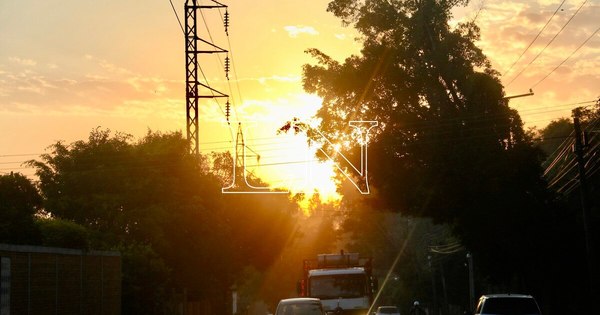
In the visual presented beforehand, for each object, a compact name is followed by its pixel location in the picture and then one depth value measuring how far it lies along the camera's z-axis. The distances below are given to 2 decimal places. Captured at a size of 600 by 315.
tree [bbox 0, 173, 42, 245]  27.83
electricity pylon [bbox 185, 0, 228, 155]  50.38
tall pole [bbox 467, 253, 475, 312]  62.16
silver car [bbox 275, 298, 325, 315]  29.44
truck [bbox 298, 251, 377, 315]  39.53
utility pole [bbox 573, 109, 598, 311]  38.59
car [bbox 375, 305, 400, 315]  60.50
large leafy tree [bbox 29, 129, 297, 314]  47.69
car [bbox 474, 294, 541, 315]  25.19
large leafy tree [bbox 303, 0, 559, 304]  48.66
